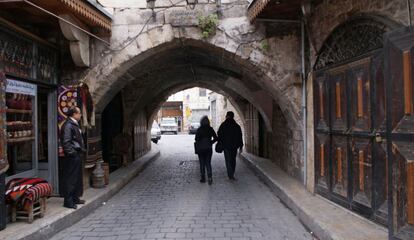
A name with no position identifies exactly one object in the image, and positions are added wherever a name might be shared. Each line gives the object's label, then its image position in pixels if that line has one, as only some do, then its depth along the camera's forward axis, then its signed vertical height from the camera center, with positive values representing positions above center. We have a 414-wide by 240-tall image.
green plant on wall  7.23 +1.85
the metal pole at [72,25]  5.00 +1.60
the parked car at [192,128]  38.38 -0.40
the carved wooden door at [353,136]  4.41 -0.19
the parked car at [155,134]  24.06 -0.58
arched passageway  7.48 +0.93
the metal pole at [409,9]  3.77 +1.08
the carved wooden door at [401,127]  3.28 -0.06
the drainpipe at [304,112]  6.79 +0.18
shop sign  5.39 +0.58
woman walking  8.80 -0.46
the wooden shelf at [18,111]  5.45 +0.24
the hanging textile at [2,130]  4.40 -0.03
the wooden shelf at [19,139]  5.51 -0.18
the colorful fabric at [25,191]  4.68 -0.78
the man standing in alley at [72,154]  5.47 -0.39
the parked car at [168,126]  40.19 -0.15
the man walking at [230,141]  9.14 -0.41
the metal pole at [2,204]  4.43 -0.87
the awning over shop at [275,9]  6.00 +1.87
